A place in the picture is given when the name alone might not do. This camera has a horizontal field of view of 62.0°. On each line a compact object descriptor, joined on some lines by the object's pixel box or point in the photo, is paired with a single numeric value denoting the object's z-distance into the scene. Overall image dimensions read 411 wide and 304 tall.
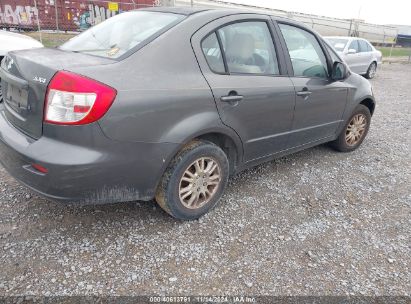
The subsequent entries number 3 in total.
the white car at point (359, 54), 11.20
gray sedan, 2.14
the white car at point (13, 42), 4.98
